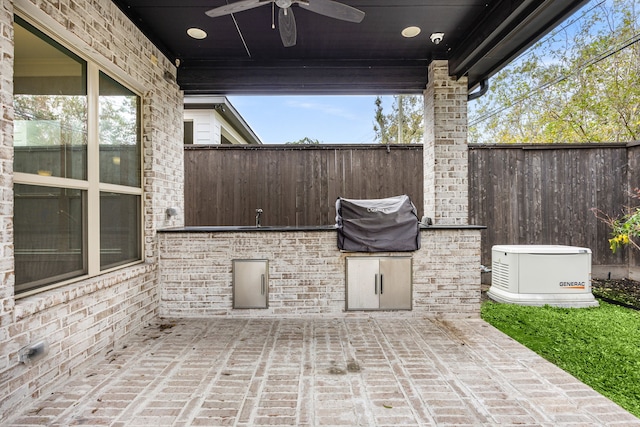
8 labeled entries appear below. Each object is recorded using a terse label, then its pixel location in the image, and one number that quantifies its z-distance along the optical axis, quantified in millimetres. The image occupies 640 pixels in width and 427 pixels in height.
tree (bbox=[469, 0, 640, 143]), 6527
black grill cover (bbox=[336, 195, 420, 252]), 3775
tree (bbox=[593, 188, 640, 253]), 4234
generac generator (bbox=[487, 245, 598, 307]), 4156
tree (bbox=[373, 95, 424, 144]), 12523
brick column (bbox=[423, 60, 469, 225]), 4273
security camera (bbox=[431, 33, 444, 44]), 3725
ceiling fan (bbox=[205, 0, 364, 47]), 2549
